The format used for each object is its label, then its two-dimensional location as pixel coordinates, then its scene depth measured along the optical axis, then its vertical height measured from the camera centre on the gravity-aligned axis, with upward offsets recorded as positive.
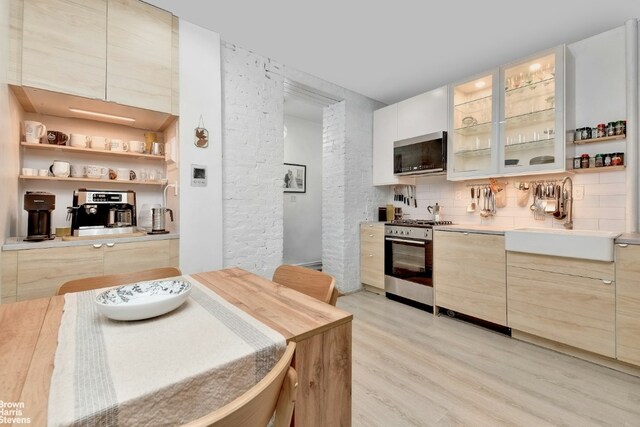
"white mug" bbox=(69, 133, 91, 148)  2.27 +0.59
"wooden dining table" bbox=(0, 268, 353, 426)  0.68 -0.35
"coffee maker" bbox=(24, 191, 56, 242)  1.84 +0.00
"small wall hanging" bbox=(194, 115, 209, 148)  2.41 +0.66
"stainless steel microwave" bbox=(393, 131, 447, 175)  3.13 +0.68
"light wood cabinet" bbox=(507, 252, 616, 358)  1.93 -0.64
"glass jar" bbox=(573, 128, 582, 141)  2.41 +0.67
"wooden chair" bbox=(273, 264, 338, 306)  1.26 -0.33
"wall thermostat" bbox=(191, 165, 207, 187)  2.38 +0.32
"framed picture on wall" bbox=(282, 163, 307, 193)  4.81 +0.60
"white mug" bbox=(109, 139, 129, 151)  2.39 +0.58
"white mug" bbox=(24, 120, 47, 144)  2.05 +0.59
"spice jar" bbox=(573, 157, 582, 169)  2.41 +0.43
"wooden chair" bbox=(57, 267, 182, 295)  1.27 -0.32
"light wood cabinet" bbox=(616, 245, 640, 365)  1.81 -0.58
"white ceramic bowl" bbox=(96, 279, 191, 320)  0.84 -0.29
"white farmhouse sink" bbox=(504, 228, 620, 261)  1.93 -0.22
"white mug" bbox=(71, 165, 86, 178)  2.27 +0.34
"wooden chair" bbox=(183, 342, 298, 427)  0.44 -0.33
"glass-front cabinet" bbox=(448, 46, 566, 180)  2.41 +0.88
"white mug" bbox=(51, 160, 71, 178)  2.15 +0.34
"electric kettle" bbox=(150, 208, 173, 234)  2.32 -0.05
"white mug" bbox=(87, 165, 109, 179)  2.31 +0.34
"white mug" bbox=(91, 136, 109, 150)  2.35 +0.59
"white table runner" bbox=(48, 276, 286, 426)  0.53 -0.34
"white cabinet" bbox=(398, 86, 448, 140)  3.16 +1.16
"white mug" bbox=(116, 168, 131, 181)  2.46 +0.35
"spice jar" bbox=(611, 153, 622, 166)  2.23 +0.42
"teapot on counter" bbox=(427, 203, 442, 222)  3.48 +0.03
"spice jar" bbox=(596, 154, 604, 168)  2.29 +0.42
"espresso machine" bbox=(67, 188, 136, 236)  2.12 +0.01
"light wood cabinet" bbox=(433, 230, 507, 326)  2.46 -0.57
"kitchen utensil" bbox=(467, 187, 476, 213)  3.21 +0.11
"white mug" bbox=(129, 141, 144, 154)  2.46 +0.58
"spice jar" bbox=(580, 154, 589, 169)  2.37 +0.43
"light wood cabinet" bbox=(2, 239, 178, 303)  1.70 -0.33
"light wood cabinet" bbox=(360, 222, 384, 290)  3.51 -0.52
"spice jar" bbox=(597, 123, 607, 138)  2.30 +0.67
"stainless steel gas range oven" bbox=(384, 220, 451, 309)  3.01 -0.53
